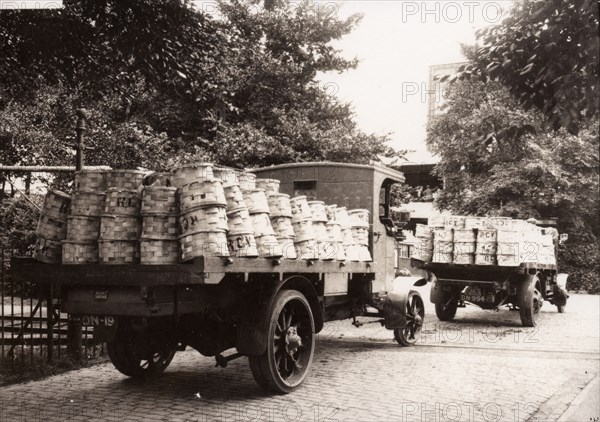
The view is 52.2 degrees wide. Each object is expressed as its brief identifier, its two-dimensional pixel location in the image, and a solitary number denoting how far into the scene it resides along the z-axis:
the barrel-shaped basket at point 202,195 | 4.91
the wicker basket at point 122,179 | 5.16
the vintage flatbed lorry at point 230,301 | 4.94
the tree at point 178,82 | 7.48
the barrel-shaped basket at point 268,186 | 5.91
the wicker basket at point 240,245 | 5.16
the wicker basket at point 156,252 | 4.93
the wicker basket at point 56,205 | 5.32
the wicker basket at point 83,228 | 5.14
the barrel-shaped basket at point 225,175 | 5.31
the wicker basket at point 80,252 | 5.12
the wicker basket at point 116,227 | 5.00
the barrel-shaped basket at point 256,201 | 5.52
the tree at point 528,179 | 20.59
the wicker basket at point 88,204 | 5.14
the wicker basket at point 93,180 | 5.22
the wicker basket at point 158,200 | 4.99
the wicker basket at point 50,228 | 5.32
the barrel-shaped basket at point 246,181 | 5.59
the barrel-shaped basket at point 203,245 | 4.82
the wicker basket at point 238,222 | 5.19
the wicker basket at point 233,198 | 5.24
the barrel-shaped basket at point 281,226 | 5.85
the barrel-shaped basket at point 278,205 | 5.88
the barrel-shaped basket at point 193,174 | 5.02
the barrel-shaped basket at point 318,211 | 6.52
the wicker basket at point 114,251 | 5.01
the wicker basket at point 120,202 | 5.03
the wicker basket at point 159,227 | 4.95
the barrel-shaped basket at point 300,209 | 6.27
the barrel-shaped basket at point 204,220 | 4.86
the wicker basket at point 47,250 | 5.29
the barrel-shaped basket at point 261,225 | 5.48
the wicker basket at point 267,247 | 5.42
